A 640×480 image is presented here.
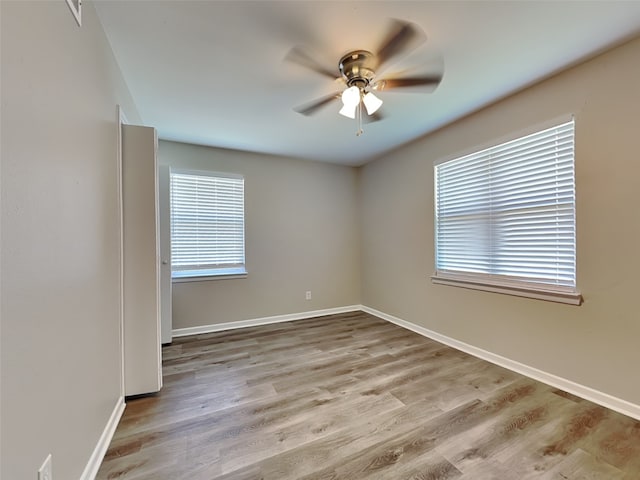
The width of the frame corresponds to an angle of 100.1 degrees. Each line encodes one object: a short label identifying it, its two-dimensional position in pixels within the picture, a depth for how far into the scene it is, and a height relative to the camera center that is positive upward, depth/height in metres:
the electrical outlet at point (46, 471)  0.92 -0.81
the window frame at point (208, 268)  3.38 -0.39
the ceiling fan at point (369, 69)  1.62 +1.17
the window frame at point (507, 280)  2.03 -0.40
